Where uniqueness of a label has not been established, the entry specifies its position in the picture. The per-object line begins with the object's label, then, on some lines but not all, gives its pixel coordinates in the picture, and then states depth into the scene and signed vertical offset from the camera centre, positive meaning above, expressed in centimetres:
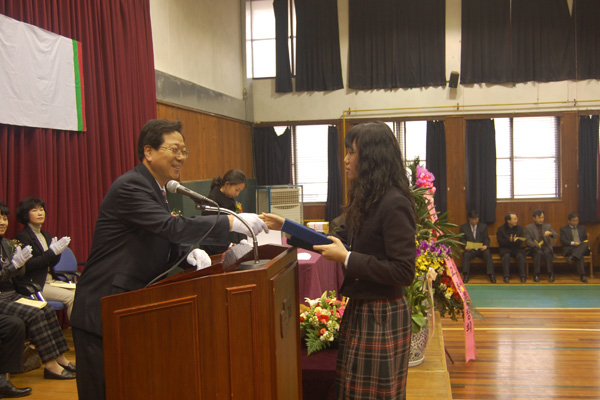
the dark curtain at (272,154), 1061 +41
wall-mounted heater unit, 988 -46
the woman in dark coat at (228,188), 504 -11
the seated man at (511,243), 913 -123
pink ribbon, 372 -98
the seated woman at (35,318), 388 -98
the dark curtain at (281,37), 1037 +261
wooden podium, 158 -47
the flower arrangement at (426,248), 346 -50
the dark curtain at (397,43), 998 +238
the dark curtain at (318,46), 1025 +241
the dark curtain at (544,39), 962 +229
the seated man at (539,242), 906 -122
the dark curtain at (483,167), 993 +6
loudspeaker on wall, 986 +166
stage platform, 315 -128
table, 459 -88
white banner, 416 +85
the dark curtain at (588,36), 952 +230
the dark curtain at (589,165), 969 +5
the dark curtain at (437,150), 1006 +40
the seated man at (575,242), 907 -124
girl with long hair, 187 -30
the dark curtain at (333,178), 1041 -7
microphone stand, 175 -21
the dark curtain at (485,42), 977 +230
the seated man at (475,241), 916 -122
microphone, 178 -4
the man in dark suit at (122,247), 182 -23
